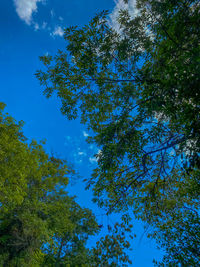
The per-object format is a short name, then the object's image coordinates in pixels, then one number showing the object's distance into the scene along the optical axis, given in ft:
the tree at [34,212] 28.69
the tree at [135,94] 11.07
